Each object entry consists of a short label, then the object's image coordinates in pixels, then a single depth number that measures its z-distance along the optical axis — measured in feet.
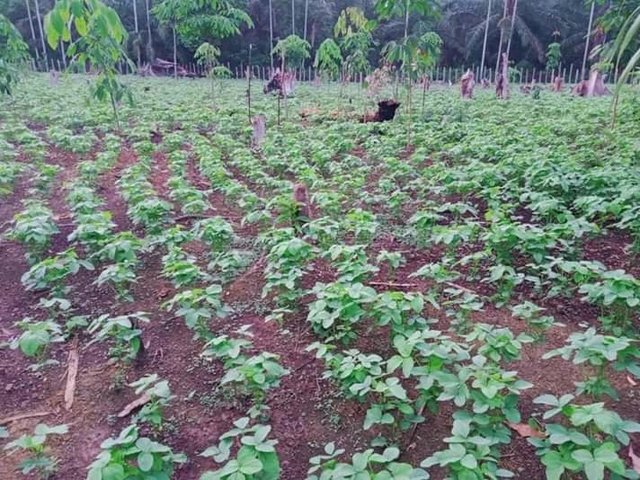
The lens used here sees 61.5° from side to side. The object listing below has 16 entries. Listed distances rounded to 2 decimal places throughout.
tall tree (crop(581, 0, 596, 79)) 65.68
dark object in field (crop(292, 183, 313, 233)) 12.70
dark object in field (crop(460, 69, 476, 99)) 46.53
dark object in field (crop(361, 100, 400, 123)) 32.07
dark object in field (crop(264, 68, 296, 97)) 49.20
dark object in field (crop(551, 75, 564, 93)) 59.00
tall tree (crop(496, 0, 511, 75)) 67.36
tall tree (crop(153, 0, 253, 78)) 49.80
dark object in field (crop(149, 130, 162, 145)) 26.45
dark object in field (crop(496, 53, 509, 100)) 46.45
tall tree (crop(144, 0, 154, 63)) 85.51
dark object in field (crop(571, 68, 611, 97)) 48.41
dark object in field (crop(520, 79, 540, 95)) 55.69
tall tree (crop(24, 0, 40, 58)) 80.20
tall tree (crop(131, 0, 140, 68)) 82.56
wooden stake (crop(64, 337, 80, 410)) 7.79
